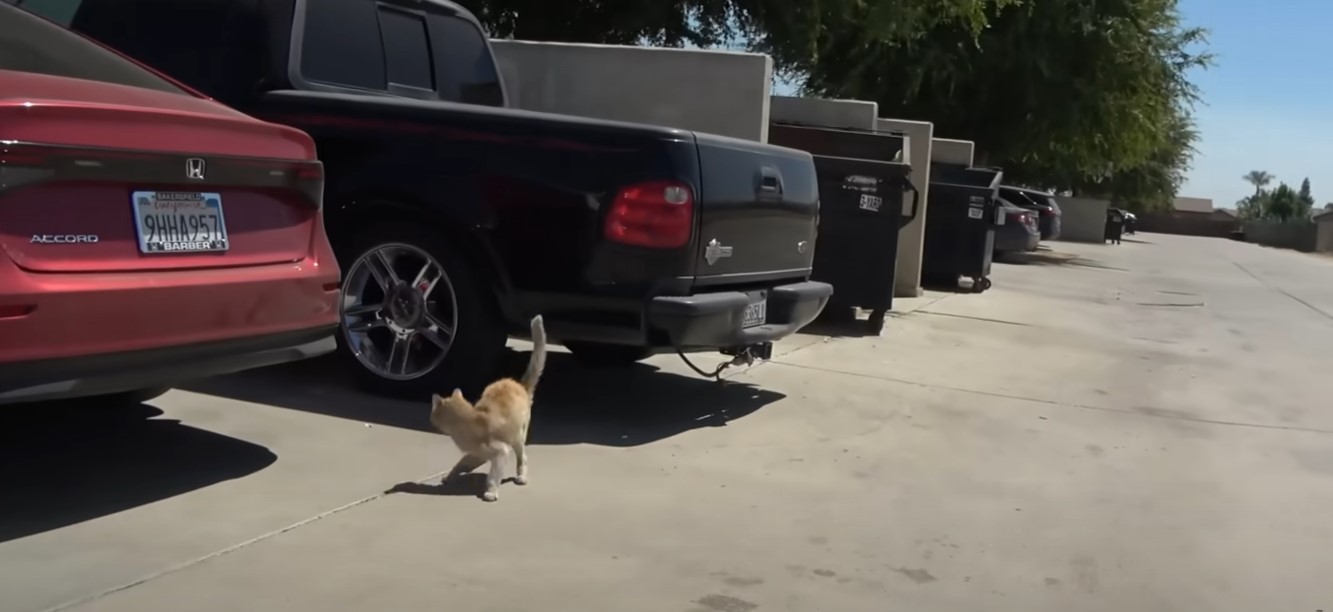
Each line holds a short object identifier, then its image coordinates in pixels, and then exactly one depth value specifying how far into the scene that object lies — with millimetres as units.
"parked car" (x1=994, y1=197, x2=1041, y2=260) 23781
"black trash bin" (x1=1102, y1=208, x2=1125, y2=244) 49844
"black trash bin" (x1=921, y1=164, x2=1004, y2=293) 15547
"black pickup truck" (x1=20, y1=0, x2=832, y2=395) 5824
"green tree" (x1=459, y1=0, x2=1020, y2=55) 15562
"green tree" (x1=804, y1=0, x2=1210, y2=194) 25812
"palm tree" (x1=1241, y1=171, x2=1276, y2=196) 170125
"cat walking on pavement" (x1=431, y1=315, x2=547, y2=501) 5066
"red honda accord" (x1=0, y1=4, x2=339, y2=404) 3910
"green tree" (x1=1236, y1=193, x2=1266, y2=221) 140500
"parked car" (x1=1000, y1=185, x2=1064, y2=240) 28125
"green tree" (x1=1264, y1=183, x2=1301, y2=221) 118100
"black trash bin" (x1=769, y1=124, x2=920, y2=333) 10562
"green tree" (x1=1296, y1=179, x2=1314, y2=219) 120056
